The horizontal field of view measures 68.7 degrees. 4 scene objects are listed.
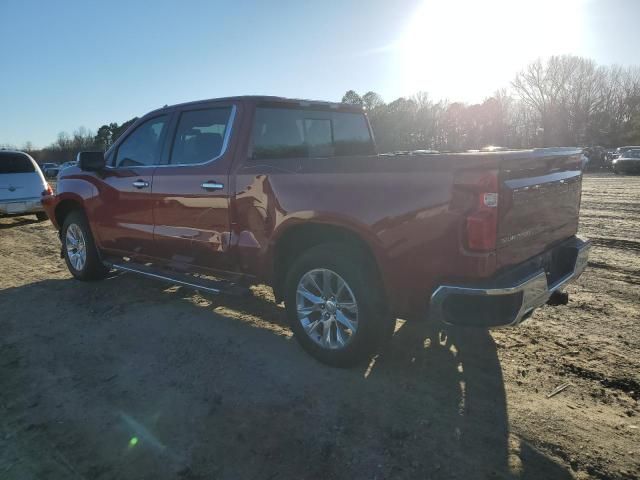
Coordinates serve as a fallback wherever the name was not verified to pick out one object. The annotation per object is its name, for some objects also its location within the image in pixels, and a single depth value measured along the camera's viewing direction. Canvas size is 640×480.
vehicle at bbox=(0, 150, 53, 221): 10.55
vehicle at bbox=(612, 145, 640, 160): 26.94
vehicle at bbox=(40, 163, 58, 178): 46.16
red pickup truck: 2.76
